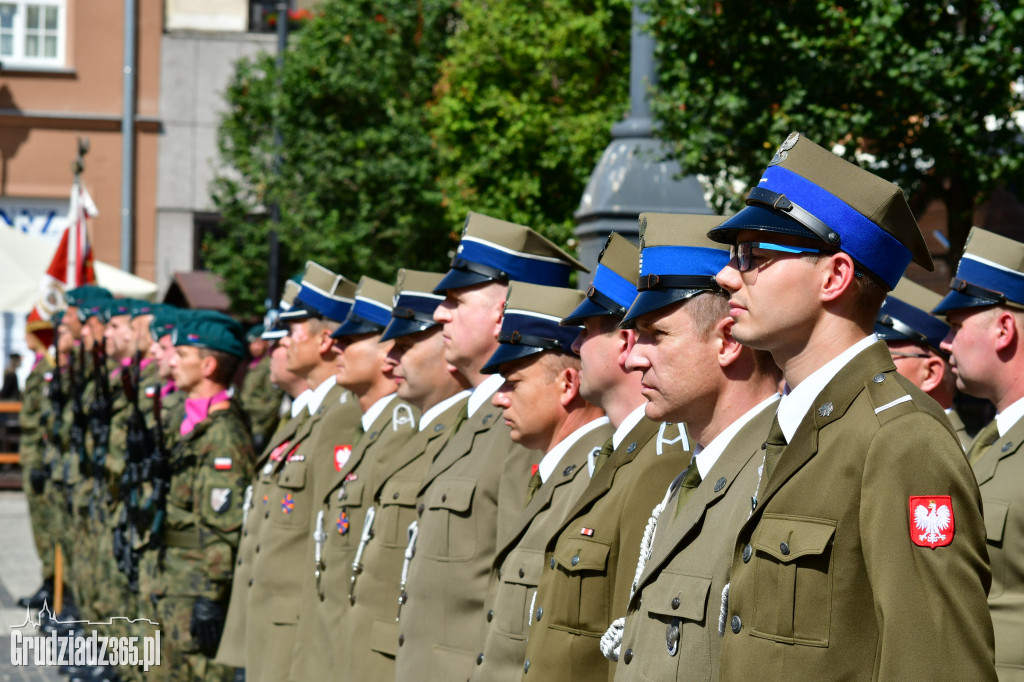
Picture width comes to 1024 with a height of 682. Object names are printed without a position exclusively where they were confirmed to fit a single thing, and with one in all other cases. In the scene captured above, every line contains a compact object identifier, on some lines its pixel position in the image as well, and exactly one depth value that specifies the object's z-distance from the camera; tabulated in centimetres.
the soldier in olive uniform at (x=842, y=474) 484
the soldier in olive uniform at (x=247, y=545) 1410
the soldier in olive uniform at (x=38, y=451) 2441
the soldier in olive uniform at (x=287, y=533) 1337
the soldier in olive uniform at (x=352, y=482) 1194
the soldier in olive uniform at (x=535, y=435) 829
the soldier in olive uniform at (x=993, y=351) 837
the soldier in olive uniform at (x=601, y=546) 730
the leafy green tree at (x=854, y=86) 1777
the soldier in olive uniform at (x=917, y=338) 1029
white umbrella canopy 3253
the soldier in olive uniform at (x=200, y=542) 1502
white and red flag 3012
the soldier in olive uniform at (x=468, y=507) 959
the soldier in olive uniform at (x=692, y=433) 595
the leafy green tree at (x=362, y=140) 4056
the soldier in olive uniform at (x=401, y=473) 1095
